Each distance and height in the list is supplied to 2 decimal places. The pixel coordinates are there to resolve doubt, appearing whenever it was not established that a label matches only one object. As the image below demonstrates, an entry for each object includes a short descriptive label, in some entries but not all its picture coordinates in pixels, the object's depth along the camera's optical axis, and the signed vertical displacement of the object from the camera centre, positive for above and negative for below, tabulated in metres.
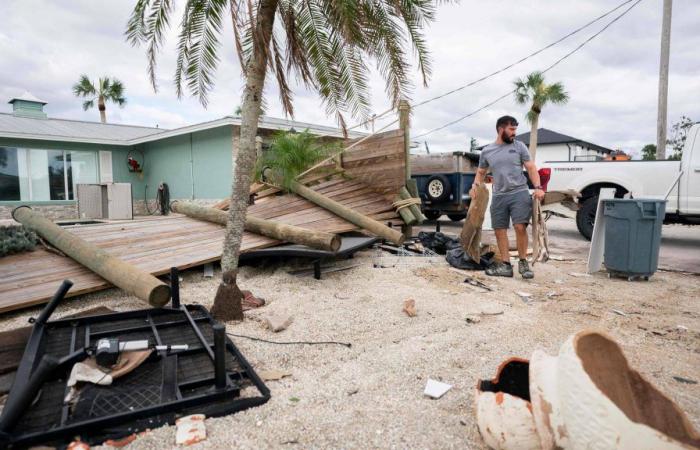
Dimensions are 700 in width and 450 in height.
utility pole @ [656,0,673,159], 11.74 +3.30
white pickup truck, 7.59 +0.25
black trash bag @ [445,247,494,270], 5.49 -0.98
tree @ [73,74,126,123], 28.17 +7.25
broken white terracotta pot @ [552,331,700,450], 1.21 -0.74
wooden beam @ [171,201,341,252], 4.49 -0.49
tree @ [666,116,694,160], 27.02 +3.73
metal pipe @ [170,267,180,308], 3.37 -0.86
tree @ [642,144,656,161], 46.94 +5.39
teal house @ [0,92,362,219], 13.50 +1.23
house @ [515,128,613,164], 39.62 +4.78
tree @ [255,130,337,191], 8.08 +0.76
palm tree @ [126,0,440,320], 3.35 +1.40
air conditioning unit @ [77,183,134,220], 12.79 -0.32
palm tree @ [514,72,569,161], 26.66 +6.67
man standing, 4.91 +0.05
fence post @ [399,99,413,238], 7.09 +0.95
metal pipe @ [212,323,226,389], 2.08 -0.89
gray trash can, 4.82 -0.54
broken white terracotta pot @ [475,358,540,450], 1.58 -0.96
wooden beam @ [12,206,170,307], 3.24 -0.70
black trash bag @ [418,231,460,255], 6.77 -0.88
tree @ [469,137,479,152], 42.59 +5.38
